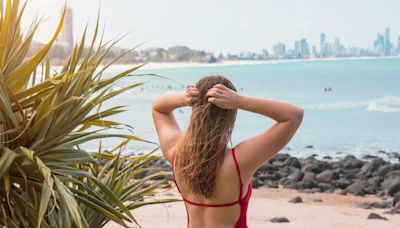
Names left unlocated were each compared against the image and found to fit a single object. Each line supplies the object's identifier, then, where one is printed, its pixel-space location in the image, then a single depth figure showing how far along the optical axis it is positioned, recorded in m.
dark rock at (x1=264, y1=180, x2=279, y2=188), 17.05
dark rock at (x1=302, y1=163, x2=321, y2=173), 19.53
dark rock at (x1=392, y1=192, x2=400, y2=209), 14.39
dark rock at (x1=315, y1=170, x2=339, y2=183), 17.78
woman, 3.58
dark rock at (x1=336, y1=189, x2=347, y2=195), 16.41
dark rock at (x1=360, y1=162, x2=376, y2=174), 19.65
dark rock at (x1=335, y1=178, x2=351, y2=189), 17.24
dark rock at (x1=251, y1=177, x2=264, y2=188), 16.97
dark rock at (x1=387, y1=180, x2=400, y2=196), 16.28
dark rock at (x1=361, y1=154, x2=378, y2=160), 25.50
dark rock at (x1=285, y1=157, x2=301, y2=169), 20.41
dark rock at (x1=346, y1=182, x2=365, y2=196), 16.36
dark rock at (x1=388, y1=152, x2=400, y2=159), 25.71
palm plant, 3.99
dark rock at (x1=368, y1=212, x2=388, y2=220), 12.65
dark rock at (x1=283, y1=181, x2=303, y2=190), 16.82
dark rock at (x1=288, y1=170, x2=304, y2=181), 17.91
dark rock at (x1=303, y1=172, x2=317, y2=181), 17.64
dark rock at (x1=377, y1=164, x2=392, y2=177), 19.29
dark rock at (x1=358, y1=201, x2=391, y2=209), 14.52
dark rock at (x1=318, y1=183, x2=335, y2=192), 16.73
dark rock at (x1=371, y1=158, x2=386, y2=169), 20.51
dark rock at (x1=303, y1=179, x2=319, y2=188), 16.92
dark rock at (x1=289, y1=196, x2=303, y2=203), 14.68
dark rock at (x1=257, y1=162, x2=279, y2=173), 19.14
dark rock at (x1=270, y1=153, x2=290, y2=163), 21.32
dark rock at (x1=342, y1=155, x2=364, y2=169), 20.94
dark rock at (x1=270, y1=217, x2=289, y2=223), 11.65
